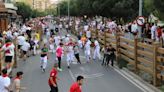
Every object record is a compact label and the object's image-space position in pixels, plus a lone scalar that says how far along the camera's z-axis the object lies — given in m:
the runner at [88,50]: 28.36
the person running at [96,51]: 29.09
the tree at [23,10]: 92.94
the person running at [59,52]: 25.14
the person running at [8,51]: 22.45
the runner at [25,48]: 30.41
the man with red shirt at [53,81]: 15.65
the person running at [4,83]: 13.37
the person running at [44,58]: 24.38
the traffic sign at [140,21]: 24.55
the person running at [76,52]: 27.12
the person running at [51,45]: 34.34
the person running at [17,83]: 14.46
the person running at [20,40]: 30.63
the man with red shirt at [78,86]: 11.97
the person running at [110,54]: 25.69
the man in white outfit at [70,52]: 26.41
